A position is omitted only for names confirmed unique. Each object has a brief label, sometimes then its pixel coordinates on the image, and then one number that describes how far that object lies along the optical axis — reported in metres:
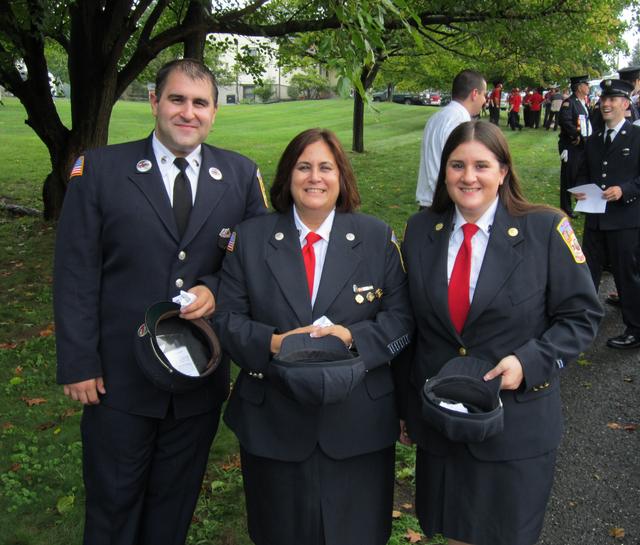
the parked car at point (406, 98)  48.81
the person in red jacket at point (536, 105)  27.77
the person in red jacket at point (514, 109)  27.45
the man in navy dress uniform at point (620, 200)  5.69
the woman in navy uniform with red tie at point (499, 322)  2.31
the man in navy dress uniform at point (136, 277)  2.55
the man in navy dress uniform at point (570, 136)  9.66
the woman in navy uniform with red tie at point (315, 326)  2.37
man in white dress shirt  5.77
